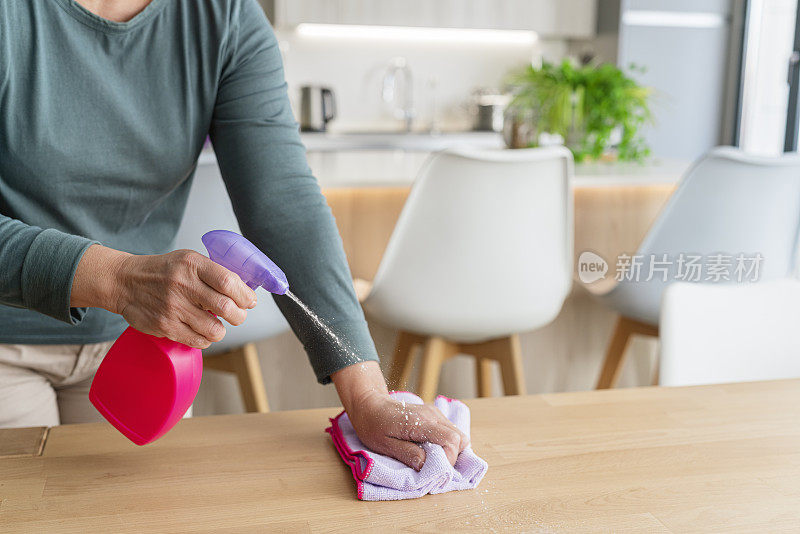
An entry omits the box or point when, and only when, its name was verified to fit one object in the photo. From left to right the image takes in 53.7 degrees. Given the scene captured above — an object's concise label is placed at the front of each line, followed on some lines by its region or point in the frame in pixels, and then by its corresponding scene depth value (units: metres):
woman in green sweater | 0.86
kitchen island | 1.85
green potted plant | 2.23
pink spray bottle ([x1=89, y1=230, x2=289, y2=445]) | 0.63
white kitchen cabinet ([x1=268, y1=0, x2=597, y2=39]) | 3.94
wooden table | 0.67
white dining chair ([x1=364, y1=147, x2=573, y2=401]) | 1.63
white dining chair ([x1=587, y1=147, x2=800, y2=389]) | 1.78
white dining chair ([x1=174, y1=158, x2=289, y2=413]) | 1.55
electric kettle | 4.05
